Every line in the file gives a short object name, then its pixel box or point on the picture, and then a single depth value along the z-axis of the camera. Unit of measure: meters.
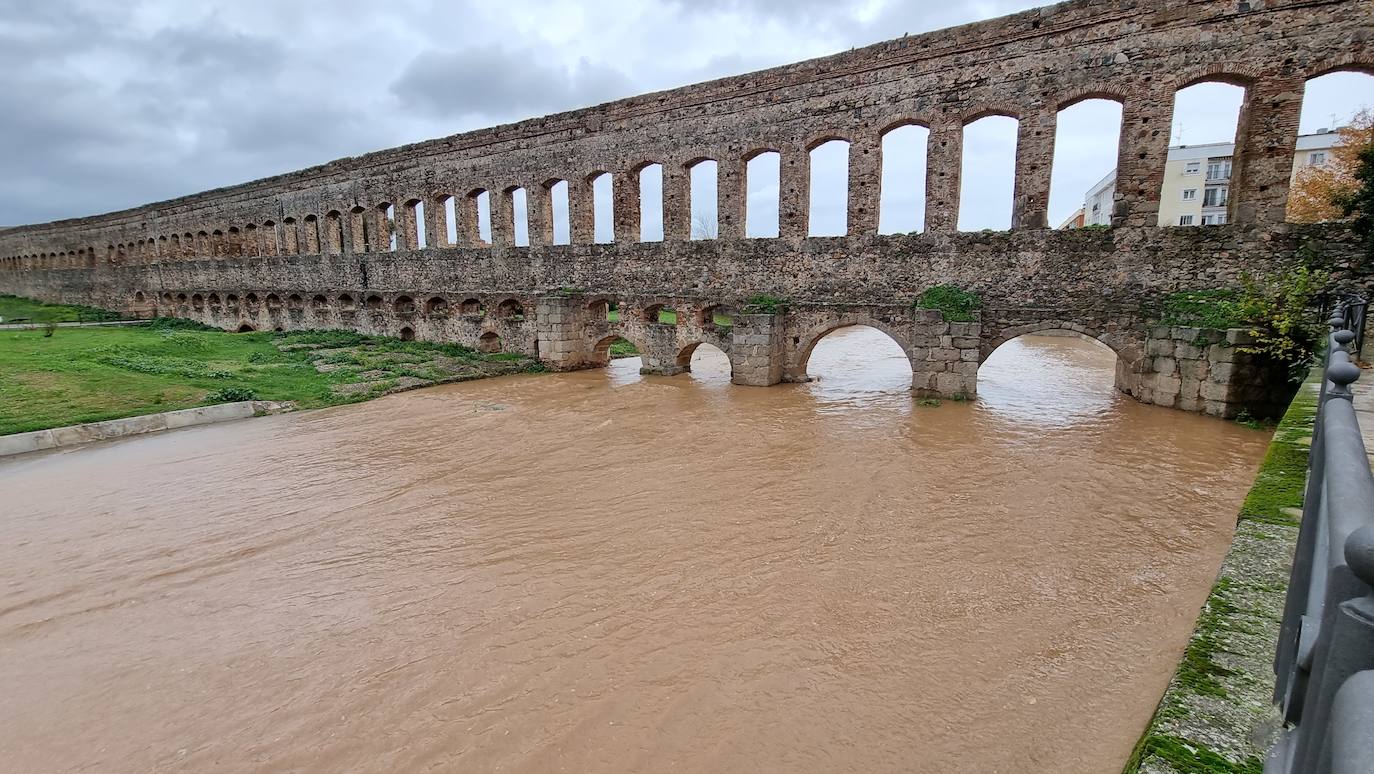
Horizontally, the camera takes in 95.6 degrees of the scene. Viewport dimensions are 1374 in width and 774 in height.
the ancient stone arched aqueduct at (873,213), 10.59
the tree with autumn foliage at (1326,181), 18.89
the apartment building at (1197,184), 35.09
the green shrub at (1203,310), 10.11
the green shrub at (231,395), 12.59
